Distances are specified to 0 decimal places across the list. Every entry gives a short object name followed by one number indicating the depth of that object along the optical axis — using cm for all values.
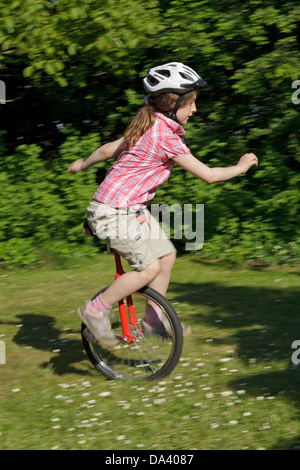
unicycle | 492
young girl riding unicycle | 479
